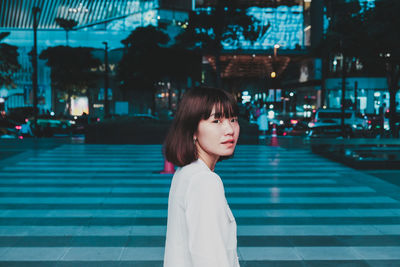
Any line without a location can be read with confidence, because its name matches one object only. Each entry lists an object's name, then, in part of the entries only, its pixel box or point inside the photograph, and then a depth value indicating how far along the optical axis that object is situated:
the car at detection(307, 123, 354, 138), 26.06
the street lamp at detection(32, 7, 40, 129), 26.76
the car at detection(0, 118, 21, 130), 30.71
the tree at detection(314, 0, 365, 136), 25.59
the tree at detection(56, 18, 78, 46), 70.47
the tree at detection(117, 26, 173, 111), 47.16
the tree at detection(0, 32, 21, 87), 35.72
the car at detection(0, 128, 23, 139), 26.26
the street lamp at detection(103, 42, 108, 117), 44.93
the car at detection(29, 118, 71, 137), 30.03
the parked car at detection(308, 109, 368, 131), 27.74
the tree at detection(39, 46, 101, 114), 51.09
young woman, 1.91
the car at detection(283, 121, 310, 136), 33.08
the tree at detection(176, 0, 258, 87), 44.41
